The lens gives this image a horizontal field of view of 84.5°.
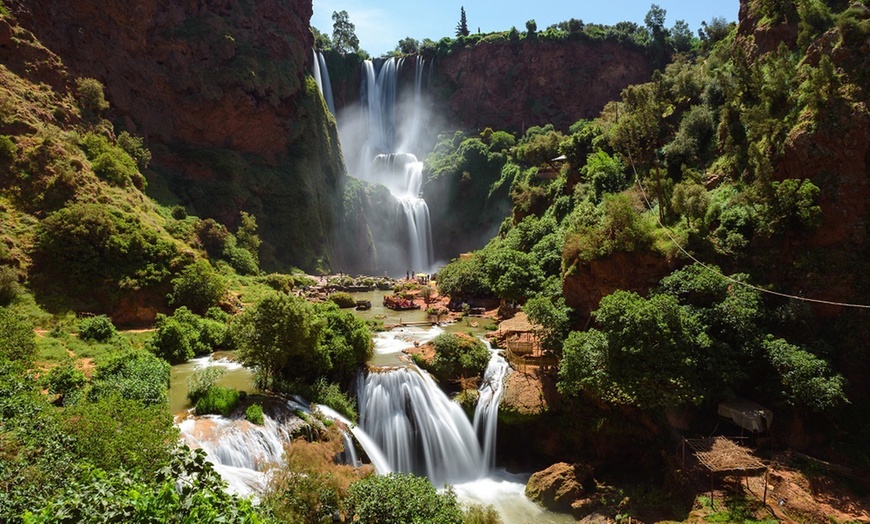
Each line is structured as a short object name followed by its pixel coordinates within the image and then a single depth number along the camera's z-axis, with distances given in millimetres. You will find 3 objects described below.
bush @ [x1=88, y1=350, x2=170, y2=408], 16328
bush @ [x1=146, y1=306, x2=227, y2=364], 23031
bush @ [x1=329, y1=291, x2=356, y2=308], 38450
